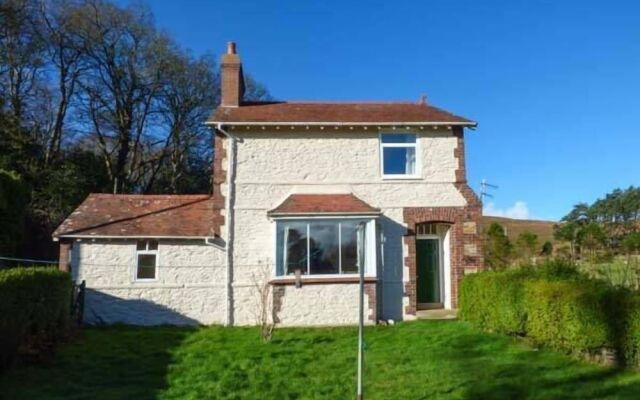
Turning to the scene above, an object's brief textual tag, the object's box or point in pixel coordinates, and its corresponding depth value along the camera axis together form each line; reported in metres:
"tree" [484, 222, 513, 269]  16.81
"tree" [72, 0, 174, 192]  31.38
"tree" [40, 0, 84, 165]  28.80
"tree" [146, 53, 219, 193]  34.91
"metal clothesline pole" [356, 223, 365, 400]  6.65
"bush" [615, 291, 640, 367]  8.19
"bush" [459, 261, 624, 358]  8.62
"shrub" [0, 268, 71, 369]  8.59
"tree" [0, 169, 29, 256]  18.69
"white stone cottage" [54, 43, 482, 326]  15.24
